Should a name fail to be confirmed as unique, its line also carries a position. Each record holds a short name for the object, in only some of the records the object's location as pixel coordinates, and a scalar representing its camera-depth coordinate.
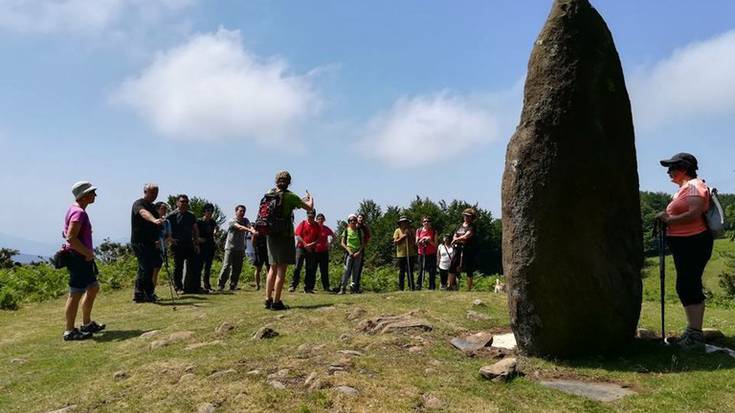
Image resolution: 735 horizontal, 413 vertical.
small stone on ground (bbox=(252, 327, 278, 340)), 7.92
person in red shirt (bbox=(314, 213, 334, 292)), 14.94
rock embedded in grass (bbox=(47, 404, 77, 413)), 5.71
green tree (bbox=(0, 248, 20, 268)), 21.36
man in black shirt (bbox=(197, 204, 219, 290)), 14.54
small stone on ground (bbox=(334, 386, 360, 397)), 5.45
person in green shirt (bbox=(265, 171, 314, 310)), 9.89
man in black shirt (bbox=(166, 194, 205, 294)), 13.41
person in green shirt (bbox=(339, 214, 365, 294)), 14.64
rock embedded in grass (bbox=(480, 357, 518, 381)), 5.90
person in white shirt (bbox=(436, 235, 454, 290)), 14.60
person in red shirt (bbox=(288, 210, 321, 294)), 14.71
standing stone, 6.52
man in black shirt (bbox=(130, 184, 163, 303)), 11.52
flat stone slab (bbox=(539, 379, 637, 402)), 5.46
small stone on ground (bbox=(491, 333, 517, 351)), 7.43
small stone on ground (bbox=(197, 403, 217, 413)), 5.30
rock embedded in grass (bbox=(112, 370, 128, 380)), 6.63
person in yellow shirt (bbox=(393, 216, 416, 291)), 15.16
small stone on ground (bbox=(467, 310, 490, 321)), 9.03
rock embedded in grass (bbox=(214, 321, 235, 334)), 8.39
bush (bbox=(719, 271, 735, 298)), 28.15
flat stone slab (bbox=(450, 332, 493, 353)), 7.12
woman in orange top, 6.75
